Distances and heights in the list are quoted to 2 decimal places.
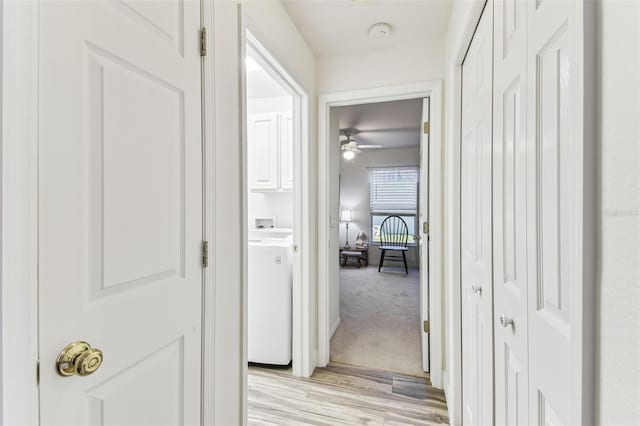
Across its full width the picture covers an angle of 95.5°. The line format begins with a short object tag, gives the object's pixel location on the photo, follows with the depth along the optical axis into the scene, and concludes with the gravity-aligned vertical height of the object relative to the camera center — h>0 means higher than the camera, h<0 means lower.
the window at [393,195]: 6.04 +0.38
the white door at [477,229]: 1.12 -0.08
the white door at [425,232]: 2.21 -0.15
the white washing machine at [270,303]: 2.29 -0.72
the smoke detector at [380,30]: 1.92 +1.23
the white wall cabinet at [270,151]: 2.83 +0.61
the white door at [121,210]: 0.63 +0.01
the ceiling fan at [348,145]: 4.75 +1.11
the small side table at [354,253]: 6.04 -0.84
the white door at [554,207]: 0.46 +0.01
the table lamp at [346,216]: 6.37 -0.08
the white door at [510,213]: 0.79 +0.00
